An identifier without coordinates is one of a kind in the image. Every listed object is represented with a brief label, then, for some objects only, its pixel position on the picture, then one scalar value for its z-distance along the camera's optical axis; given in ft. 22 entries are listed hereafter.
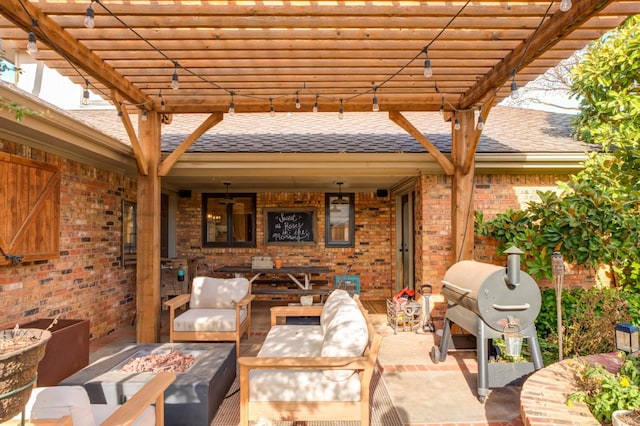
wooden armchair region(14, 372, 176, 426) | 6.21
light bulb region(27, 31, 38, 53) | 10.58
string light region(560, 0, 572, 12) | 9.45
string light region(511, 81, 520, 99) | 13.61
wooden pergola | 11.64
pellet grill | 13.09
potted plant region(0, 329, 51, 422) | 4.36
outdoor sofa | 9.84
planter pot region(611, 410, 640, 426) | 7.57
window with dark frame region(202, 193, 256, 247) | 31.86
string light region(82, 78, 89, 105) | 14.64
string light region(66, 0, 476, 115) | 11.11
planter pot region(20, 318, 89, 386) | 12.84
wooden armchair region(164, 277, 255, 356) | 16.87
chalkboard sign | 31.81
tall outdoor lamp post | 13.44
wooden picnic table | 26.35
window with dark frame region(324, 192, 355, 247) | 31.86
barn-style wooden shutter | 13.91
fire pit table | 10.62
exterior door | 26.00
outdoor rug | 11.25
